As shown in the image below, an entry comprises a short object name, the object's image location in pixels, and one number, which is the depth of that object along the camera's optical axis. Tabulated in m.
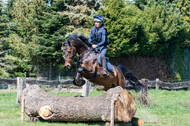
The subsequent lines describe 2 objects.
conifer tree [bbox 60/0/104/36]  46.73
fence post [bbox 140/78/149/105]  24.27
